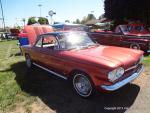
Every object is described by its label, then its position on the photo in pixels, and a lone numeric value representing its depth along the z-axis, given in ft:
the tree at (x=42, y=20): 88.25
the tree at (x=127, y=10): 33.89
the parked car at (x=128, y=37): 17.44
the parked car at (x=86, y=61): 7.70
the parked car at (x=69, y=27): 24.43
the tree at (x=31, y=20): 92.51
